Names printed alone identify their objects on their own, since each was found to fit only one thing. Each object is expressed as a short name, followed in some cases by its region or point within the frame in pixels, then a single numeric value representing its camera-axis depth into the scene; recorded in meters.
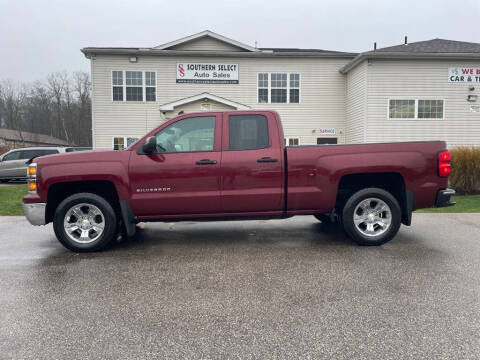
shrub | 11.55
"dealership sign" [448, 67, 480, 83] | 18.58
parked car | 17.62
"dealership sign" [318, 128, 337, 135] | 20.27
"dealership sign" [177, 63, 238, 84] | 19.50
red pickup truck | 5.15
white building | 18.45
